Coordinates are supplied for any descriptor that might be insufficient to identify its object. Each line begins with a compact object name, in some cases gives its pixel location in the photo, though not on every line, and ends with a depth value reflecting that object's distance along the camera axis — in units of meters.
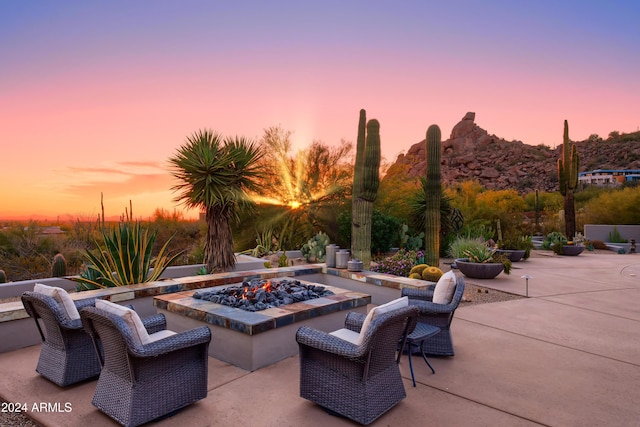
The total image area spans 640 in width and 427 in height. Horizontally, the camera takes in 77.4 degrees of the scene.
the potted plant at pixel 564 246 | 15.66
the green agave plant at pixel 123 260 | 5.69
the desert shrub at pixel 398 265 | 8.34
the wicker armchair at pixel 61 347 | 3.48
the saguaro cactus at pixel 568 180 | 19.67
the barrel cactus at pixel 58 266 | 7.90
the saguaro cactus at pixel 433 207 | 9.49
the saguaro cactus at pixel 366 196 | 9.38
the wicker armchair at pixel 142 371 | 2.90
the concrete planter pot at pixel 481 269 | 9.41
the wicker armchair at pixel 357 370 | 2.96
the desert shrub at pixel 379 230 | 12.80
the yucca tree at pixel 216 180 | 7.14
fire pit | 4.12
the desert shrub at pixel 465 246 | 10.15
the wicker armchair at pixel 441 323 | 4.28
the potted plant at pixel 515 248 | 13.20
